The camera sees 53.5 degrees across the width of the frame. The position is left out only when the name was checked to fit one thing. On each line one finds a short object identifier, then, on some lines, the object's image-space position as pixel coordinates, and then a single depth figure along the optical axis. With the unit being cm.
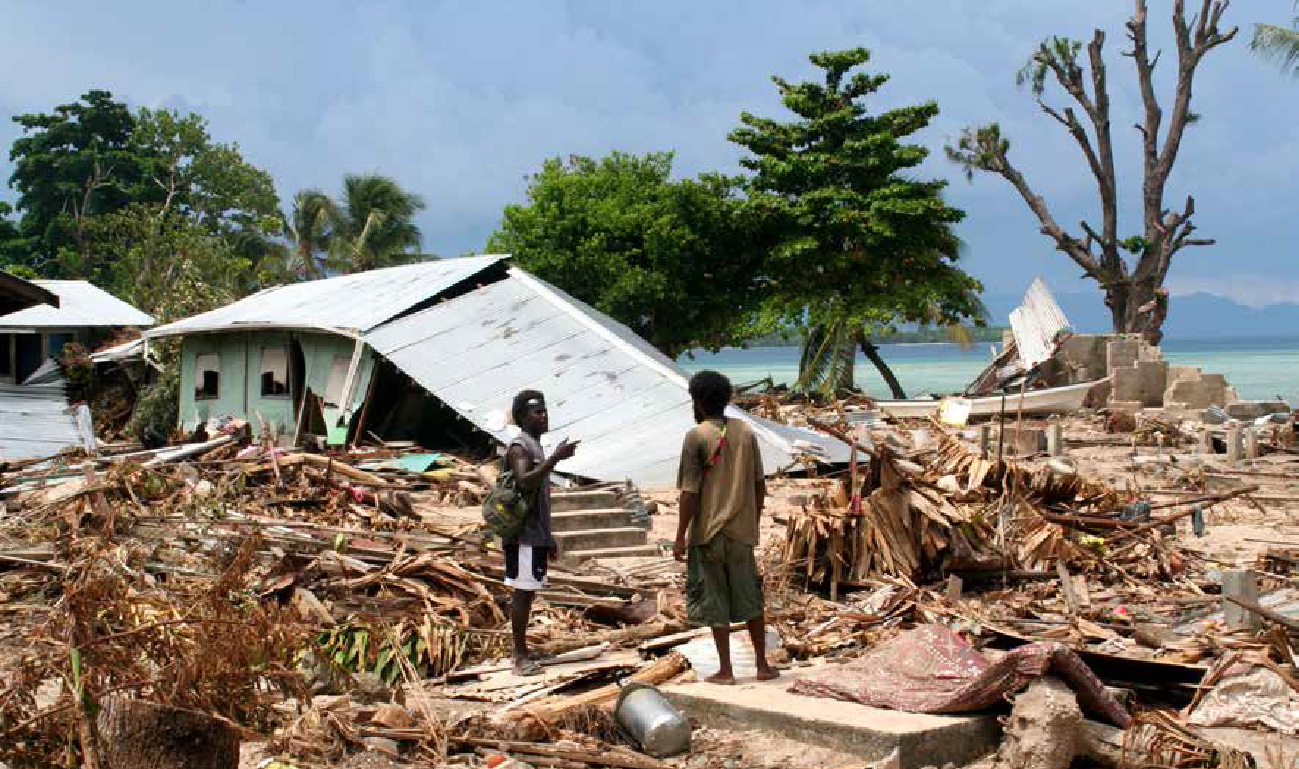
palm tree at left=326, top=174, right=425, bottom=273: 5141
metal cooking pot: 588
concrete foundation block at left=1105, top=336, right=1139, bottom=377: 2894
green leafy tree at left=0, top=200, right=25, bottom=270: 5188
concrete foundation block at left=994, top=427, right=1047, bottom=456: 2036
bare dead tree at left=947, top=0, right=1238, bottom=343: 3903
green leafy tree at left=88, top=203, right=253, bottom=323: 3988
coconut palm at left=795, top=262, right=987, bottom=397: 3241
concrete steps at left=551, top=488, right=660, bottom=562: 1163
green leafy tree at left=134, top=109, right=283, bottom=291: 5162
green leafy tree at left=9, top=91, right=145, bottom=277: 5200
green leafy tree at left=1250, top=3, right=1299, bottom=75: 3681
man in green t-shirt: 642
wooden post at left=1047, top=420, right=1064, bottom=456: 2045
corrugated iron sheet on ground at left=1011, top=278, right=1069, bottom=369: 3109
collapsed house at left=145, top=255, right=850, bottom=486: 1691
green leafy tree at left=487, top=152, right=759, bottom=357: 3353
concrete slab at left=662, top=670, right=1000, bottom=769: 550
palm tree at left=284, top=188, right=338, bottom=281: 5178
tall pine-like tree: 3319
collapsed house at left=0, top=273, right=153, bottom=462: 2481
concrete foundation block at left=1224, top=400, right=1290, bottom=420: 2445
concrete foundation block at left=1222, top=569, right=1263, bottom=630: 732
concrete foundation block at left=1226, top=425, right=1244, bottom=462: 1862
